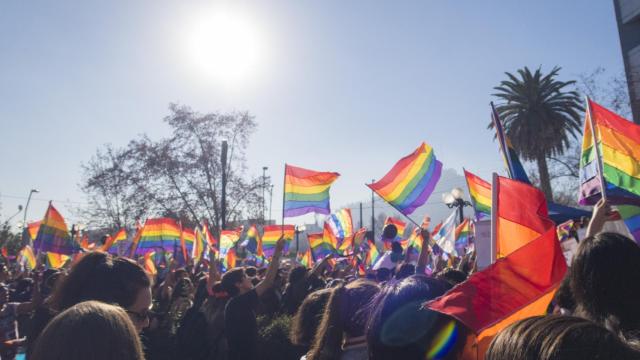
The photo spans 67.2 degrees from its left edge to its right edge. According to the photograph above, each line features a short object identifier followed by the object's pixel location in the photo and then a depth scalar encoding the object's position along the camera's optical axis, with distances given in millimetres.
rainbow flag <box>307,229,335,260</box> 14227
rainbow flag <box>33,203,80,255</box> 12141
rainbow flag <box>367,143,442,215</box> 7535
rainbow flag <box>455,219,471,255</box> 11855
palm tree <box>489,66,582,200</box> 31734
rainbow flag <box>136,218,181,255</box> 13977
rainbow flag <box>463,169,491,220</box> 7821
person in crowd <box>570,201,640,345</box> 2287
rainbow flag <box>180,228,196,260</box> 15477
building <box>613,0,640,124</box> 27673
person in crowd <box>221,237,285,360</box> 5027
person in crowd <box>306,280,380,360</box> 2859
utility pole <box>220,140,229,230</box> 21953
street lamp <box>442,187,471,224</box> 15617
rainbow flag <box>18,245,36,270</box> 13656
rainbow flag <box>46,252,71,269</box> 13516
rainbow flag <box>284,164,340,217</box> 9469
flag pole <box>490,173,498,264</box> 3786
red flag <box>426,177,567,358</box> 2585
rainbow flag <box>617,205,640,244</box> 4773
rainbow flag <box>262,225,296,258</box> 16516
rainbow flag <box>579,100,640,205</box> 4742
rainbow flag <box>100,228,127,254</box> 14570
